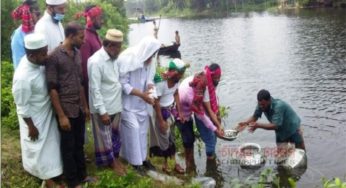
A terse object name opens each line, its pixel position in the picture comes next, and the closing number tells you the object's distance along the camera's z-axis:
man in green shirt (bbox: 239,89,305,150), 6.47
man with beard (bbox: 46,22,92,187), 4.43
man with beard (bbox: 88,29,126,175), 4.91
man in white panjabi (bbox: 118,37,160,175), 5.18
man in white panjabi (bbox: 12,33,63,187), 4.21
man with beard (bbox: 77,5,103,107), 5.27
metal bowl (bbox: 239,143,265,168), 7.04
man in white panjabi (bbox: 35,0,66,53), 5.14
